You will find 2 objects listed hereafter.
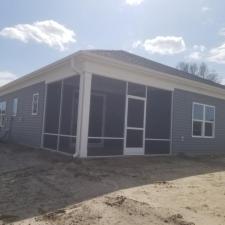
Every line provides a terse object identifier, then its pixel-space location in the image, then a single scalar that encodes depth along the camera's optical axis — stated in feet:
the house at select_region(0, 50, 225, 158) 24.51
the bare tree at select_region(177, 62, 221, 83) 111.69
